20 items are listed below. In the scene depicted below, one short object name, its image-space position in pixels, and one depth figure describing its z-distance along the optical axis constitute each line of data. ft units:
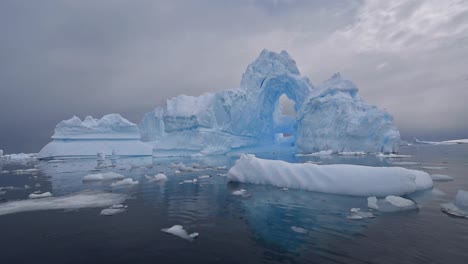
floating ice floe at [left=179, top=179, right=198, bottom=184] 46.46
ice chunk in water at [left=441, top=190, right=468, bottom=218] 22.74
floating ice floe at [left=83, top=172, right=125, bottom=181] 50.65
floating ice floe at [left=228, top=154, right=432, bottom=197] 30.01
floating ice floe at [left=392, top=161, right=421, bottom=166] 63.00
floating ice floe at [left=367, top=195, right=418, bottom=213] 24.54
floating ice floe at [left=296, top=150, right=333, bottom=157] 115.75
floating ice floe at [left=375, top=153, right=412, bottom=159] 89.97
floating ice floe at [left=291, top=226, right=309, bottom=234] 19.35
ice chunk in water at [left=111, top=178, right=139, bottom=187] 43.05
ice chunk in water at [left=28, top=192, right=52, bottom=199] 34.27
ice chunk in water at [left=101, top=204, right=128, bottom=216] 25.11
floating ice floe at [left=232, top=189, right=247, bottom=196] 34.09
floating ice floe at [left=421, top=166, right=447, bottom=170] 52.93
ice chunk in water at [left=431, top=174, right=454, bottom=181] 39.68
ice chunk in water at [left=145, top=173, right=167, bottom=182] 48.83
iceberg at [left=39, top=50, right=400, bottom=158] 118.11
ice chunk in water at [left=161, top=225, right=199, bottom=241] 18.58
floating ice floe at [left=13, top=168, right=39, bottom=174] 72.15
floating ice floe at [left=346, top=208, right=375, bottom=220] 22.15
